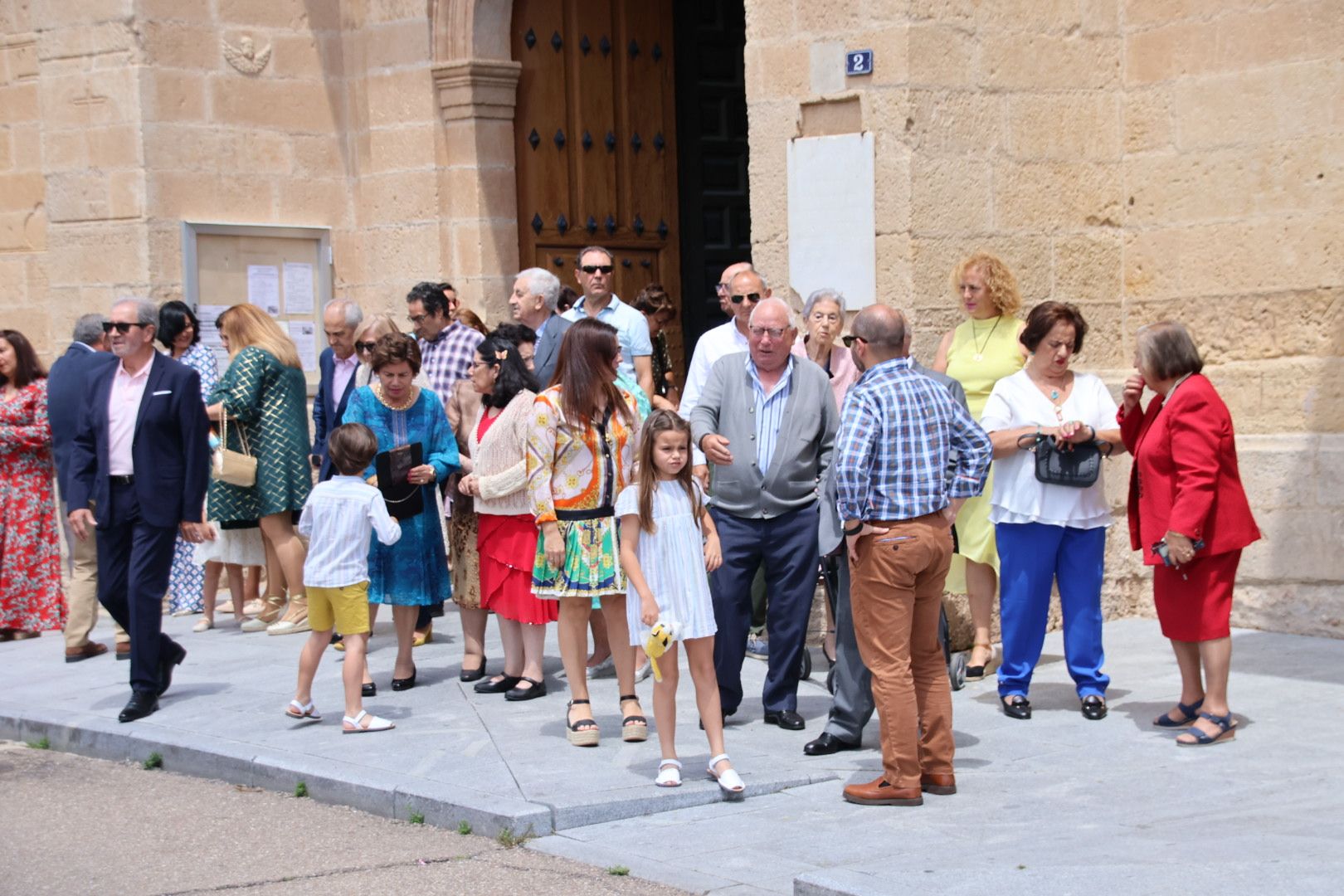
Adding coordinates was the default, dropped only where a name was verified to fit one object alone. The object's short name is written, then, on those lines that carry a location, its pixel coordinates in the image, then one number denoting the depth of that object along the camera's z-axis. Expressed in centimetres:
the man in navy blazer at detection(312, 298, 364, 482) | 951
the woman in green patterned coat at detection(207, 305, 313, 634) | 952
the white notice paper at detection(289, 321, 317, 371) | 1151
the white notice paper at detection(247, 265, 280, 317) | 1140
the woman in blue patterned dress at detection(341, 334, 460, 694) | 798
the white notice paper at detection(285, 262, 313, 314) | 1155
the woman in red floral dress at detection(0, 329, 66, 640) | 964
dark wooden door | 1122
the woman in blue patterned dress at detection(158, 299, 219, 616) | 995
